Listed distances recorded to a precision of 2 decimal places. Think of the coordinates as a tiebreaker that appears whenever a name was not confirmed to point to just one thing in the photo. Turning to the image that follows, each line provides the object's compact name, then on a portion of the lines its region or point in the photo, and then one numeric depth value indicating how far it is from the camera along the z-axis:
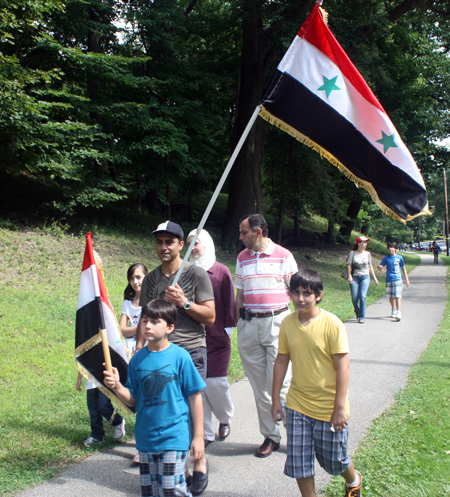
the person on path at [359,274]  10.54
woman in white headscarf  4.54
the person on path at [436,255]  34.97
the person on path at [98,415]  4.37
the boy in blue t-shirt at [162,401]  2.86
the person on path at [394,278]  10.88
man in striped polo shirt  4.40
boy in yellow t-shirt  3.02
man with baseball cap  3.66
